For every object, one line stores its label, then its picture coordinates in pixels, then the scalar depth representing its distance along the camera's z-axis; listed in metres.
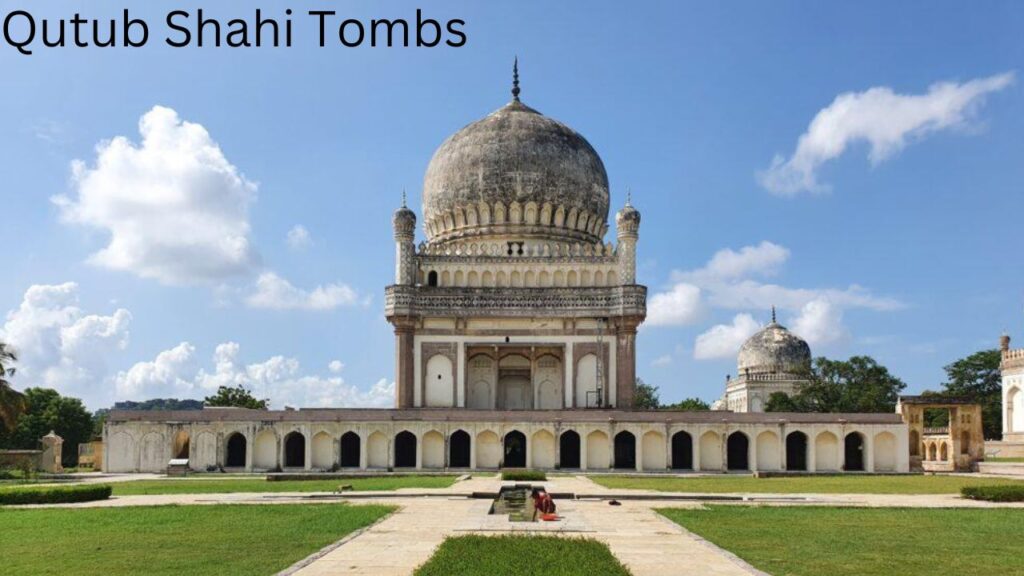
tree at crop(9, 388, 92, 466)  50.78
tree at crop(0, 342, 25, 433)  35.81
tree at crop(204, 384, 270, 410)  55.76
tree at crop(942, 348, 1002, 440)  66.17
